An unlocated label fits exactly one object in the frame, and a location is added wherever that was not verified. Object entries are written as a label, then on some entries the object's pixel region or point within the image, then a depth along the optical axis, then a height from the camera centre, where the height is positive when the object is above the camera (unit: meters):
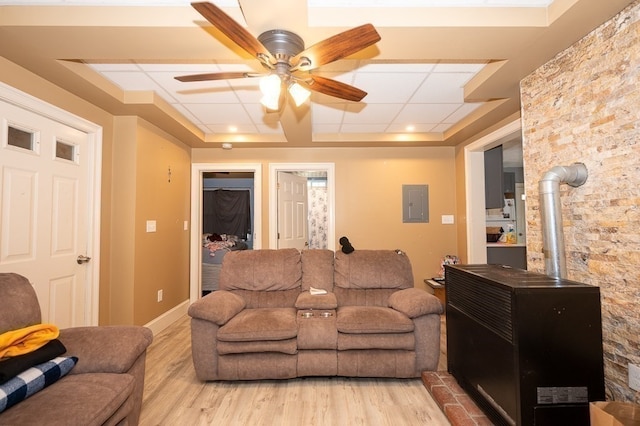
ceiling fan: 1.27 +0.82
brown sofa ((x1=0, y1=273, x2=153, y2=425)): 1.15 -0.71
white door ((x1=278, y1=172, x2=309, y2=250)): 4.41 +0.19
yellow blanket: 1.32 -0.53
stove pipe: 1.84 +0.05
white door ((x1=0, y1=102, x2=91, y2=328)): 2.08 +0.12
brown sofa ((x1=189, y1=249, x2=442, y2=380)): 2.17 -0.85
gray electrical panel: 4.34 +0.28
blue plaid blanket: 1.17 -0.66
